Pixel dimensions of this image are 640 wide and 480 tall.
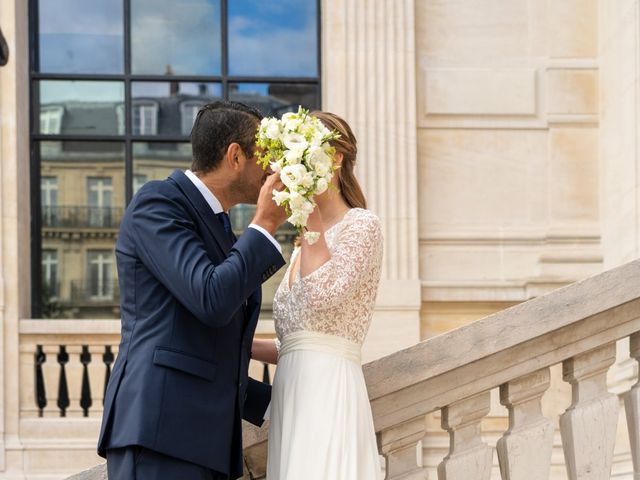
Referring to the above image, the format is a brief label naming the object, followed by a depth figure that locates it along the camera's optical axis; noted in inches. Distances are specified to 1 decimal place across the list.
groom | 149.9
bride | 167.0
